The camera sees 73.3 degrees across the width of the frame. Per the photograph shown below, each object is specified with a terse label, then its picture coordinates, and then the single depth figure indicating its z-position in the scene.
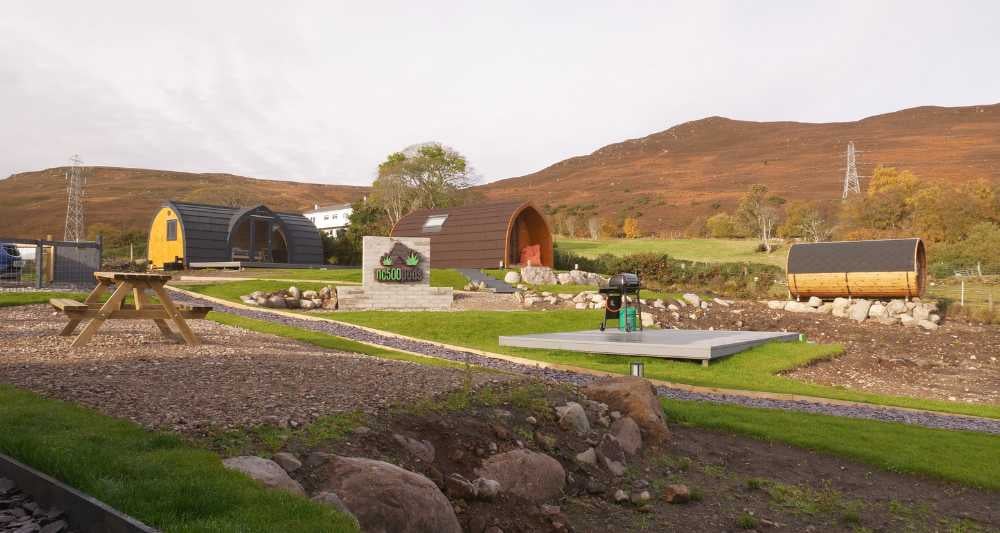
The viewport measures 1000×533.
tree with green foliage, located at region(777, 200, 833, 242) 53.12
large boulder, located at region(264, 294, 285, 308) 22.44
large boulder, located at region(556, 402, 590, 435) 7.99
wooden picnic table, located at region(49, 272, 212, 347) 10.14
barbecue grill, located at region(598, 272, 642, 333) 16.64
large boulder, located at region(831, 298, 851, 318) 25.41
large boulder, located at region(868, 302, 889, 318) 24.48
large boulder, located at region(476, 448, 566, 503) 6.30
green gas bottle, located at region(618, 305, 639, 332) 17.59
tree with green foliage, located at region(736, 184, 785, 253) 56.19
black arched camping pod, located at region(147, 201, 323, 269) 35.06
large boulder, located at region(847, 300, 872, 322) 24.40
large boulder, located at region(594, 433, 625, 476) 7.53
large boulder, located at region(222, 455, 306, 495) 4.55
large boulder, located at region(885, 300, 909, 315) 24.55
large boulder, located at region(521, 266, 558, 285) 32.22
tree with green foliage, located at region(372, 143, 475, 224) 62.41
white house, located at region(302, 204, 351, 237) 72.19
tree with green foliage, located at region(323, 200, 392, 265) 48.09
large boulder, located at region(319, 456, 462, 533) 4.60
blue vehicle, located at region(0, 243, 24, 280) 26.11
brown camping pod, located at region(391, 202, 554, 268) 36.94
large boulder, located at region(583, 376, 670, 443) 8.68
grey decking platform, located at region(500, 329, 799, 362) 14.97
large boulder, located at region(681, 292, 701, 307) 25.69
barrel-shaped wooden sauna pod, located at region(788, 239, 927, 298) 25.08
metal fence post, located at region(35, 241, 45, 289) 21.86
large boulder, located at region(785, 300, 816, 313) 26.00
